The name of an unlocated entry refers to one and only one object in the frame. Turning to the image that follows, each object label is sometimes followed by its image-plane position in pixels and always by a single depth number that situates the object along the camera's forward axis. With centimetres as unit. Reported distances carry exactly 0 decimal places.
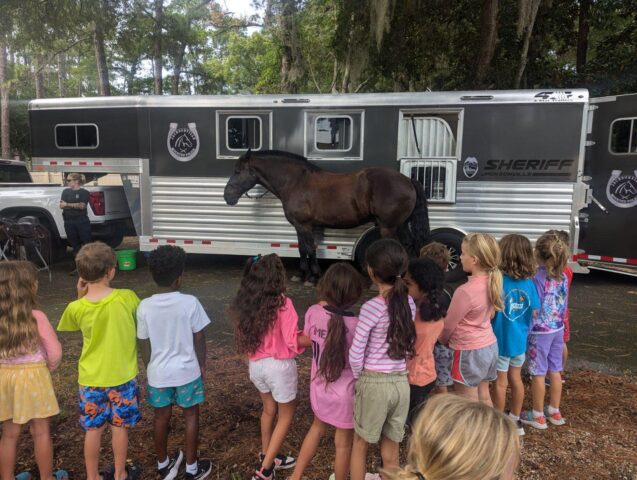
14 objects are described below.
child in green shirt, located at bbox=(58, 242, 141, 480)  249
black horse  675
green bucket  833
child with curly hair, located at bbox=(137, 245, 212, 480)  253
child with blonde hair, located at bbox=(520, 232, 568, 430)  321
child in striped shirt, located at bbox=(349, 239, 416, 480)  228
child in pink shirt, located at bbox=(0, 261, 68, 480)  236
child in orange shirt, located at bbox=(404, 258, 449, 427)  262
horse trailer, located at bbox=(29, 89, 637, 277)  676
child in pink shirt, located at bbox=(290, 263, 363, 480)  234
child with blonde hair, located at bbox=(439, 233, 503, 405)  281
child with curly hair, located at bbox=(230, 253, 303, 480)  256
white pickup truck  816
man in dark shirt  768
